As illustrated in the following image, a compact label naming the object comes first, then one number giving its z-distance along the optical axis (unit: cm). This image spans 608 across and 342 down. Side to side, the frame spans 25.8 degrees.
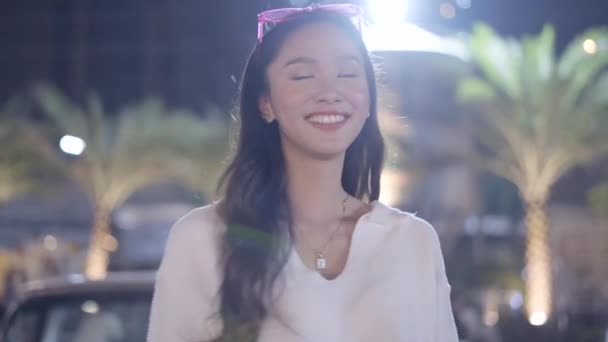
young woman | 245
